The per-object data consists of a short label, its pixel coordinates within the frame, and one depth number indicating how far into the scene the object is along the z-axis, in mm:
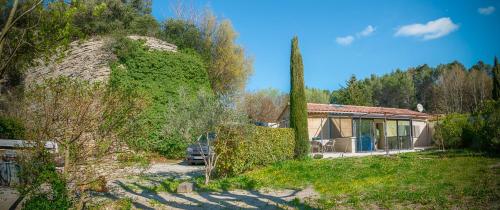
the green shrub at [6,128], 13302
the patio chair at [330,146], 20453
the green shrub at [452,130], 17609
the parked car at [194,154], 16875
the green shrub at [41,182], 5504
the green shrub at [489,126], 12141
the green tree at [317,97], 44425
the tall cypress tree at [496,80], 23953
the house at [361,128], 20531
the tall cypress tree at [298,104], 15422
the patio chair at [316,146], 19688
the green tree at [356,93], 37000
